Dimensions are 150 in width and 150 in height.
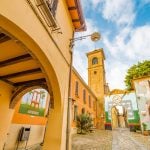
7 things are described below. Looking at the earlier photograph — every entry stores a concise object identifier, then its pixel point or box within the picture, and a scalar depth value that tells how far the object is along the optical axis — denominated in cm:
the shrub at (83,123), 1316
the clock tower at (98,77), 2199
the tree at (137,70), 2184
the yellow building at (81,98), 1440
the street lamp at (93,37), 475
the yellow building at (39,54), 218
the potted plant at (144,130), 1300
